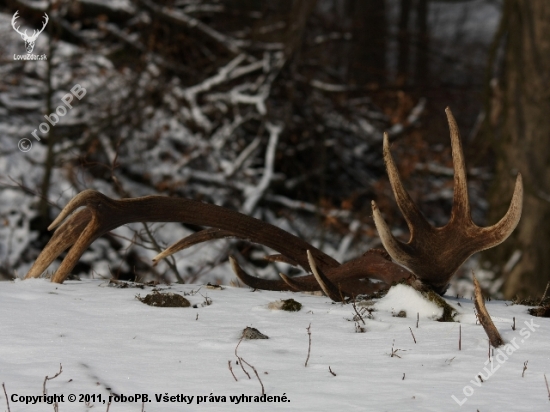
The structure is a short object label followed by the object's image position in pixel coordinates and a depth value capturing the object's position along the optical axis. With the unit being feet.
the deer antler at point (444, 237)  24.54
